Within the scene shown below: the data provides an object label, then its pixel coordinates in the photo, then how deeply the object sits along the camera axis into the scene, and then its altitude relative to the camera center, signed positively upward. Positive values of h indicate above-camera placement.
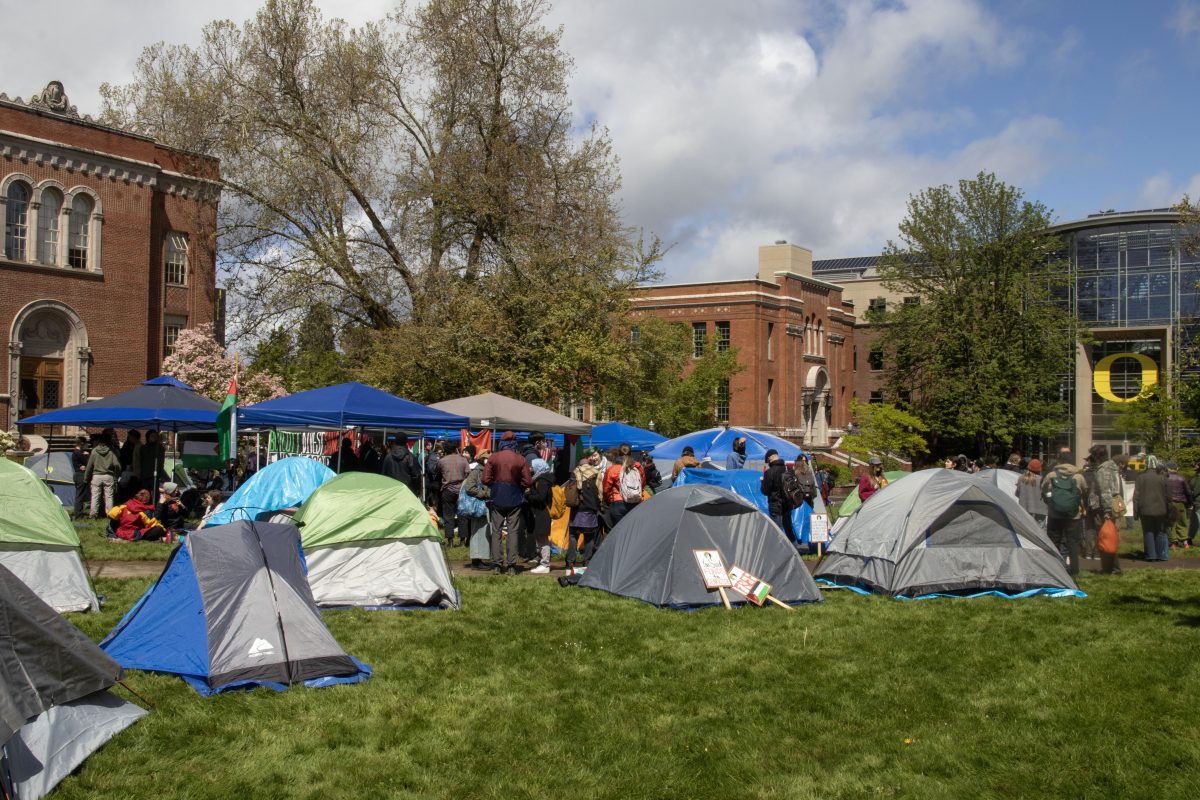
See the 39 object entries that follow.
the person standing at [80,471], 19.11 -1.33
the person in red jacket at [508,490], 13.59 -1.07
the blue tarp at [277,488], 14.41 -1.16
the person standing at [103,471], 17.97 -1.20
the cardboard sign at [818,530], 16.84 -1.87
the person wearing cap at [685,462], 16.86 -0.83
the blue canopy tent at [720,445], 21.89 -0.75
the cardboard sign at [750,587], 11.57 -1.92
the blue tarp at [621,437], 26.60 -0.71
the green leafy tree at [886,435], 45.41 -0.98
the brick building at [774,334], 55.97 +4.15
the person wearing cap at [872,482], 17.77 -1.16
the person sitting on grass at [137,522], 16.12 -1.84
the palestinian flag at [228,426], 12.23 -0.28
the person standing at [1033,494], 16.22 -1.21
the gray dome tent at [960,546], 12.45 -1.57
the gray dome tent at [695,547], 11.69 -1.55
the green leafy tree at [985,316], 46.69 +4.34
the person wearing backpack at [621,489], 14.46 -1.09
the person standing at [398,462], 17.12 -0.92
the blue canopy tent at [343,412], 17.05 -0.13
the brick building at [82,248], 31.66 +4.74
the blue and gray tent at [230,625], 7.85 -1.68
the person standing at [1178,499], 18.92 -1.45
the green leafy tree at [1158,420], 39.12 -0.13
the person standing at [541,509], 14.12 -1.38
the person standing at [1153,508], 16.67 -1.45
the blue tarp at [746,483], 17.55 -1.22
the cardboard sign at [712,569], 11.59 -1.74
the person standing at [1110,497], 15.01 -1.17
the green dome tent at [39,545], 10.16 -1.40
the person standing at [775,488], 15.58 -1.12
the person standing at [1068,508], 14.69 -1.28
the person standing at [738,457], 17.84 -0.89
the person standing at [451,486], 16.61 -1.25
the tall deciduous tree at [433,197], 28.61 +5.90
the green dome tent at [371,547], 11.12 -1.51
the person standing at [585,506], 13.89 -1.28
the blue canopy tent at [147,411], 18.03 -0.17
